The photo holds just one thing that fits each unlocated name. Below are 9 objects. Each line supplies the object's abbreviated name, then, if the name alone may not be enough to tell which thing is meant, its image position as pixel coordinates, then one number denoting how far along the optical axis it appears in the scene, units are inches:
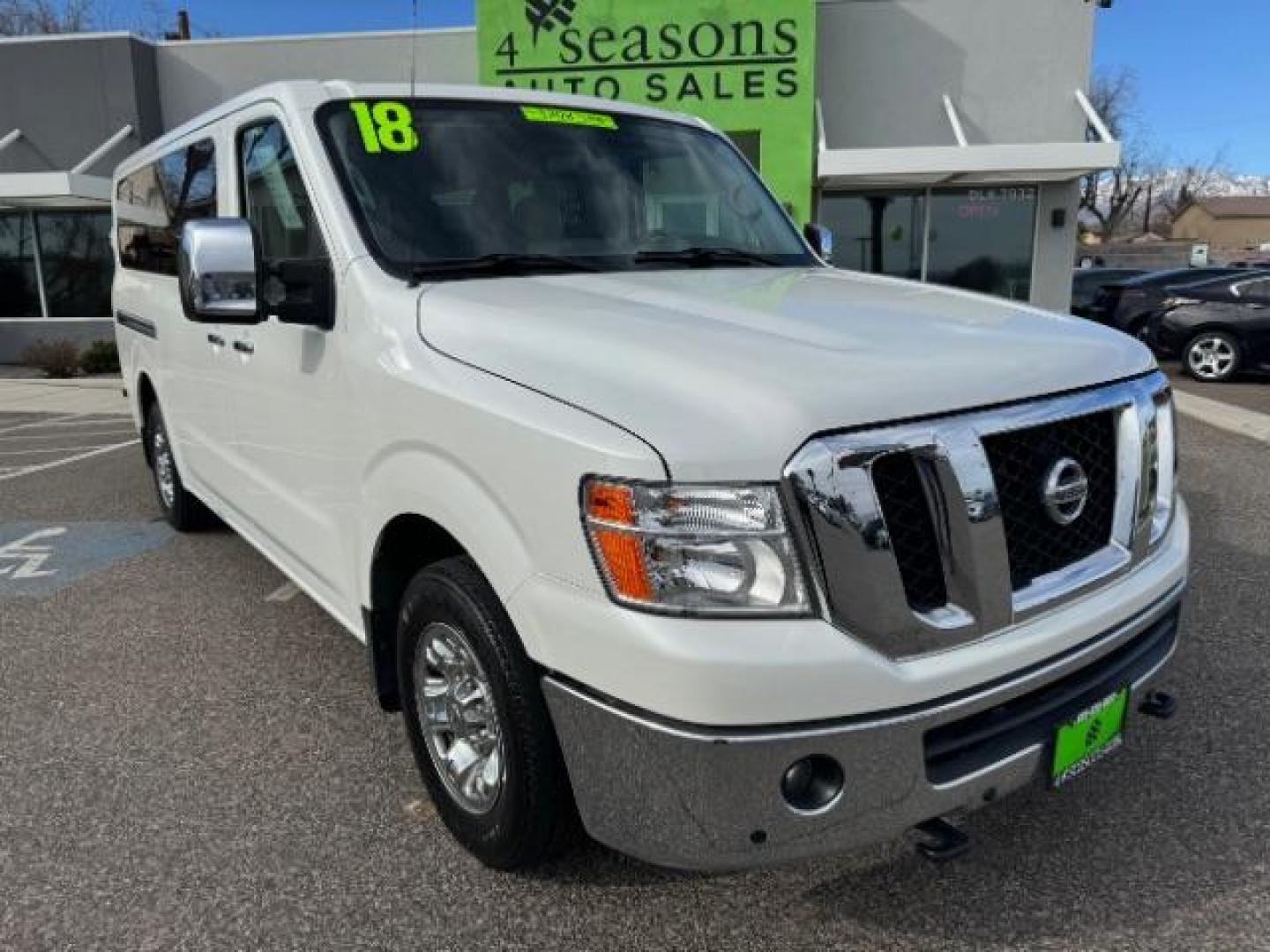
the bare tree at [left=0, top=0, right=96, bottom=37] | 1451.8
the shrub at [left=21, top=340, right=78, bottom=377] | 613.0
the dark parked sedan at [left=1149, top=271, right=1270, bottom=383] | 511.8
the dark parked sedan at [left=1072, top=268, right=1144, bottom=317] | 729.6
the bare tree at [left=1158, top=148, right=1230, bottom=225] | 3934.5
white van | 72.7
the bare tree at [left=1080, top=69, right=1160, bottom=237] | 3134.8
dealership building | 549.6
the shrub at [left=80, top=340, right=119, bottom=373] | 620.7
